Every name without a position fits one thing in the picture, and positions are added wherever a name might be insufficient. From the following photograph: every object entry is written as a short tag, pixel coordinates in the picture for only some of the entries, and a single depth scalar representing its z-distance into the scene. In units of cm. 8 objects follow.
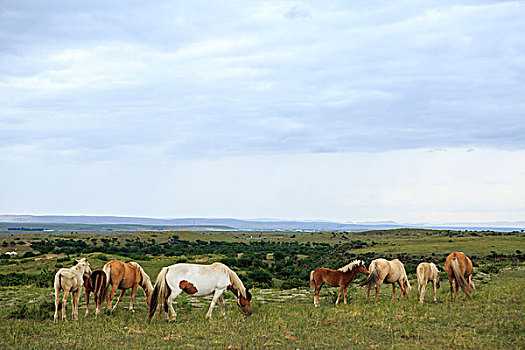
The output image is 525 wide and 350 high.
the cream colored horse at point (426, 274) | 1686
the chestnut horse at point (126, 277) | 1496
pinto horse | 1350
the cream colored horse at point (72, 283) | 1319
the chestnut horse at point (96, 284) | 1436
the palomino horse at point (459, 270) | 1691
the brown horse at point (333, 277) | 1691
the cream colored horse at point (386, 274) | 1731
